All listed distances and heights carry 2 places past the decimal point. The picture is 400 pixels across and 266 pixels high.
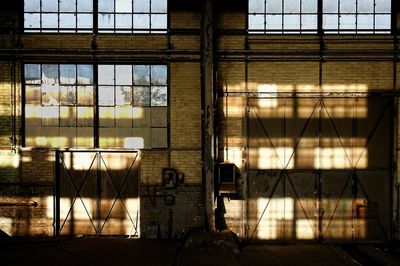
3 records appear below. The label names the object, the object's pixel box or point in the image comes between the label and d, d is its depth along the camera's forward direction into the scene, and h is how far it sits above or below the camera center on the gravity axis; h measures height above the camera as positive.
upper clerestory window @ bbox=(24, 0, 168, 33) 9.69 +2.84
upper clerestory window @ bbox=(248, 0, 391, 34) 9.74 +2.86
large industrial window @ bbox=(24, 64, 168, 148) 9.67 +0.52
